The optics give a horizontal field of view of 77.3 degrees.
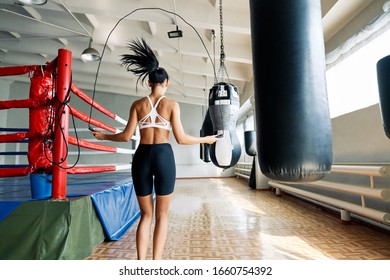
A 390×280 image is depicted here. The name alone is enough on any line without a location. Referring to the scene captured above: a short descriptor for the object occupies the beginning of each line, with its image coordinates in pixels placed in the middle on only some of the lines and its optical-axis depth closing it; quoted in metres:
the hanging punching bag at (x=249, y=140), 3.60
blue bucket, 1.49
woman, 1.37
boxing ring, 1.37
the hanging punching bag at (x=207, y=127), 2.20
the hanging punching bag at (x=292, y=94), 0.88
